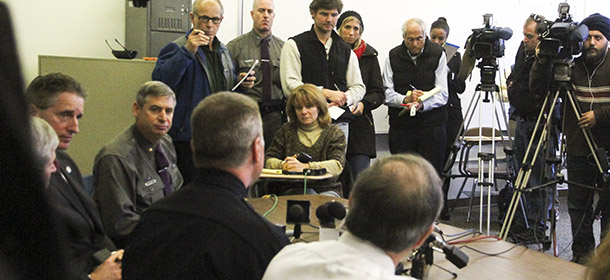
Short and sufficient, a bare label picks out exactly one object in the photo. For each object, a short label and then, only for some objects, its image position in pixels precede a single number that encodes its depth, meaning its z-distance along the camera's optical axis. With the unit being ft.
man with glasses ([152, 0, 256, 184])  12.06
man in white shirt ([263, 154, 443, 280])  3.94
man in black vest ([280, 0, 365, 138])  13.70
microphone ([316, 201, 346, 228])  6.22
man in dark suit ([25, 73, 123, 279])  6.47
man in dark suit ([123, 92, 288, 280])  4.66
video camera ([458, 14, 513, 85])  13.82
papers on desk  10.90
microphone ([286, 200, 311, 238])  6.81
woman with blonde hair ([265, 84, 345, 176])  12.09
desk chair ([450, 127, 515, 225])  15.78
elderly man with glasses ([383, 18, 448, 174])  15.75
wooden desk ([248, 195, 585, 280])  6.18
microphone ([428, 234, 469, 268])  5.61
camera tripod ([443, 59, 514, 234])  13.94
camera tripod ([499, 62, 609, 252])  12.17
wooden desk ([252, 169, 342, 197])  10.71
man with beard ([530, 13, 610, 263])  12.51
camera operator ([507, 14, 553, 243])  15.12
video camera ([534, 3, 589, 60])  12.20
